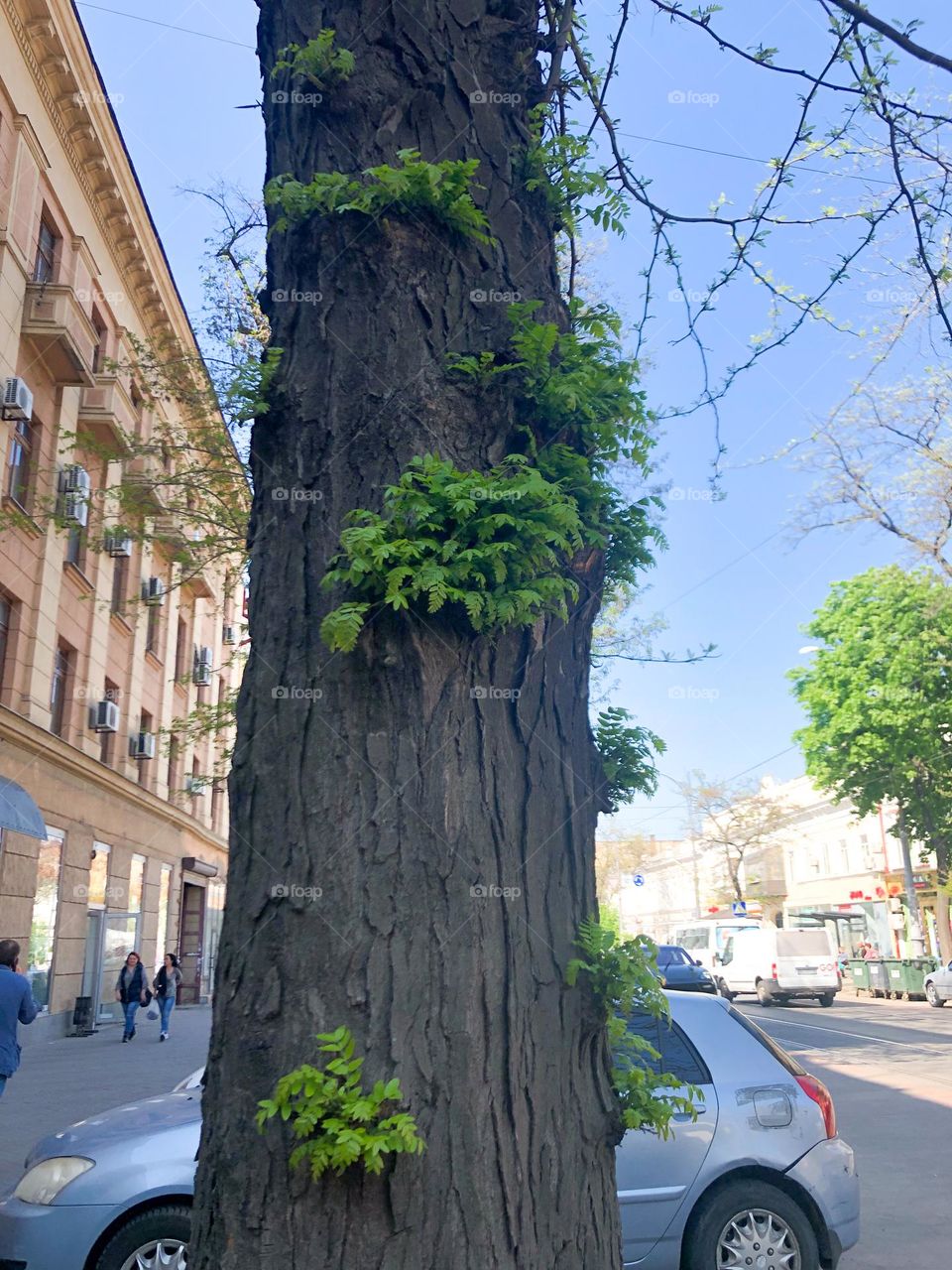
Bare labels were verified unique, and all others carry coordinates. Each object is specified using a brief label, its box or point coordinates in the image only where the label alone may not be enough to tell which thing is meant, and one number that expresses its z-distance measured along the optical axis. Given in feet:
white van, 93.86
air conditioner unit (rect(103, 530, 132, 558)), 45.39
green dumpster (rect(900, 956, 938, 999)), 101.14
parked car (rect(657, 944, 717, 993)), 78.43
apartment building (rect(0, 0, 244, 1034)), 56.54
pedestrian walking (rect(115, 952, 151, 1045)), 66.16
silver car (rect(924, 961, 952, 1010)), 93.61
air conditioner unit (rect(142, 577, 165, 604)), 73.61
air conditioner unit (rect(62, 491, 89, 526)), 45.65
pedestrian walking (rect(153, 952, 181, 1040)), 68.54
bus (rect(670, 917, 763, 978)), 117.84
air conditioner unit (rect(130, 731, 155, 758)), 82.53
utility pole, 112.98
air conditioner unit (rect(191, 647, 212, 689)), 101.03
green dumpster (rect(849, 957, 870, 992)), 114.11
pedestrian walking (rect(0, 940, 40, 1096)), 26.68
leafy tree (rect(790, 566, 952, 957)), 112.37
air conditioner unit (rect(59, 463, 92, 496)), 58.23
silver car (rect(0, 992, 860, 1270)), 15.48
